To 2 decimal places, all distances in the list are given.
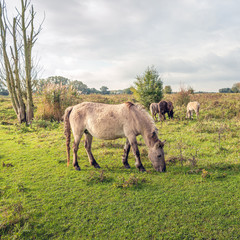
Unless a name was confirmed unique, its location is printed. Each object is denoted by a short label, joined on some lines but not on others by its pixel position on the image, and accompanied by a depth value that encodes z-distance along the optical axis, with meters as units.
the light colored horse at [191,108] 13.10
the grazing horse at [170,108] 13.31
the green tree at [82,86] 74.25
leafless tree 13.34
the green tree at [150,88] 17.56
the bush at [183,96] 18.56
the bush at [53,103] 13.20
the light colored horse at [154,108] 13.96
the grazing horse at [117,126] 4.87
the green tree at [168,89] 37.28
